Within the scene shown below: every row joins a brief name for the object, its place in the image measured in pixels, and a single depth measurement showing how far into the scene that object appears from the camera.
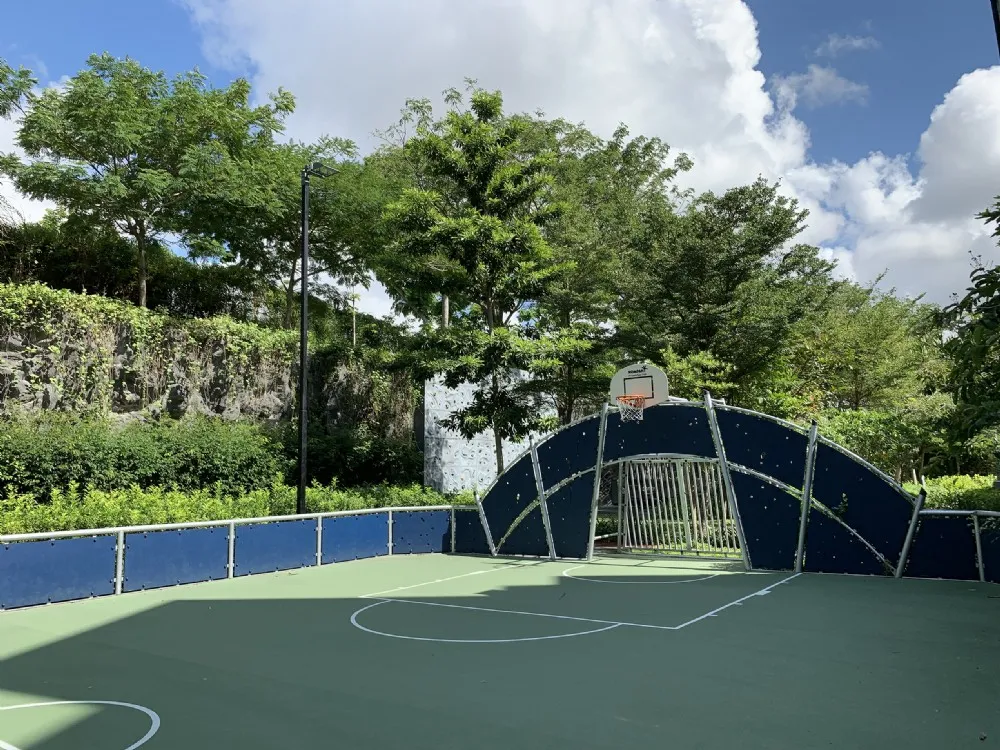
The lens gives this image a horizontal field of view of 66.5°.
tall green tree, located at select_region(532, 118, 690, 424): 20.72
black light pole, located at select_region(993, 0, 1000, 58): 5.13
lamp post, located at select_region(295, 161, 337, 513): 13.97
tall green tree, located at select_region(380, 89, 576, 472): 18.28
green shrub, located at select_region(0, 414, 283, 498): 14.84
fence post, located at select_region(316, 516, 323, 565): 13.72
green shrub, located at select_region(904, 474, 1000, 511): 12.28
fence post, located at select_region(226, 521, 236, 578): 12.11
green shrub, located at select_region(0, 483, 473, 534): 11.62
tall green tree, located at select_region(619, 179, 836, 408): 20.69
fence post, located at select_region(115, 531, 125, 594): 10.54
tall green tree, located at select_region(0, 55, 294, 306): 17.70
